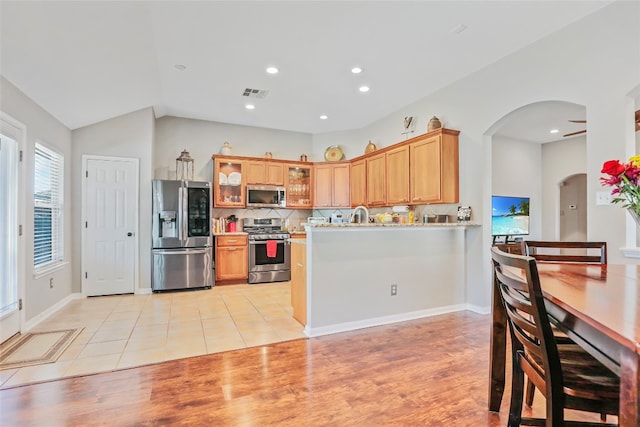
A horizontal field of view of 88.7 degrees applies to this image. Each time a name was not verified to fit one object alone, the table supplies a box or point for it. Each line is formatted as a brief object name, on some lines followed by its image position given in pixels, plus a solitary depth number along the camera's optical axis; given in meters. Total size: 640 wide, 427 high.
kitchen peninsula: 3.29
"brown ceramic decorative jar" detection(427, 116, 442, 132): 4.49
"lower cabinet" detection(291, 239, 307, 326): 3.43
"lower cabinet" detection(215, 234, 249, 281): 5.72
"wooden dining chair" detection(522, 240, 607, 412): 1.99
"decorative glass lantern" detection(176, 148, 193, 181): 5.98
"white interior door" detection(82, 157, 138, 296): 4.79
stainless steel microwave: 6.22
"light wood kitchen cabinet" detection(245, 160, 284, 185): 6.24
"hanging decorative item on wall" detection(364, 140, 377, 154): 6.04
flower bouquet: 1.42
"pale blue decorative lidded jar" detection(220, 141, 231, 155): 6.16
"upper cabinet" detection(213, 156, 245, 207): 6.03
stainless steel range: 5.91
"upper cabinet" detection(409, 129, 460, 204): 4.29
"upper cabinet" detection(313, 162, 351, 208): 6.61
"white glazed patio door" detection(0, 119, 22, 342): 3.07
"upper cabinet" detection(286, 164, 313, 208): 6.65
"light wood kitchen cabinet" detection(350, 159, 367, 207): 6.08
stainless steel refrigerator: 5.12
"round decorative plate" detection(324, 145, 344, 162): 6.77
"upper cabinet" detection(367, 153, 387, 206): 5.51
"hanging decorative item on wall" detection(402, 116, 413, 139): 5.18
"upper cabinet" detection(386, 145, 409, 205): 4.93
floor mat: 2.62
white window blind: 3.71
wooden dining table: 0.77
